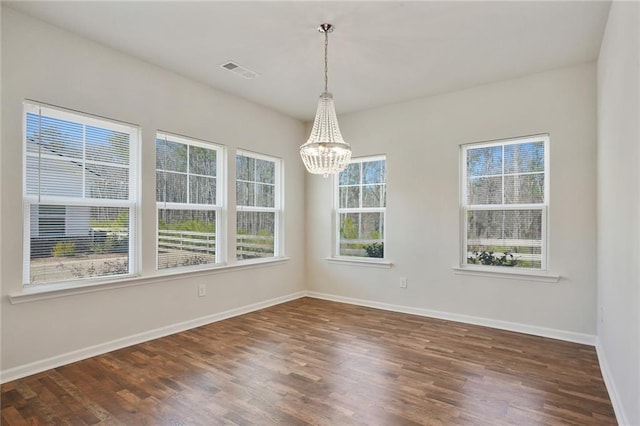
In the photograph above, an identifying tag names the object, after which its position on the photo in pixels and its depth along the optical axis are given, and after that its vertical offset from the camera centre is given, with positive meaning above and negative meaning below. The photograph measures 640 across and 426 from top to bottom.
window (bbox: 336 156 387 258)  4.89 +0.10
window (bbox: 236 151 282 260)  4.61 +0.11
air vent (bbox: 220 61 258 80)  3.55 +1.50
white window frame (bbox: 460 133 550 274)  3.73 +0.09
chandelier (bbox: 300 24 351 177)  2.82 +0.55
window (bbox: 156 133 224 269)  3.72 +0.14
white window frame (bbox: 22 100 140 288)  2.75 +0.12
